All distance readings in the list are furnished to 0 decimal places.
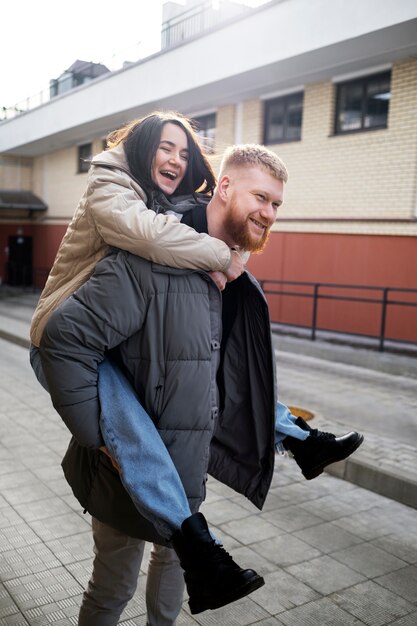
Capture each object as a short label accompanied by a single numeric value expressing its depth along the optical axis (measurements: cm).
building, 1128
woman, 189
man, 190
